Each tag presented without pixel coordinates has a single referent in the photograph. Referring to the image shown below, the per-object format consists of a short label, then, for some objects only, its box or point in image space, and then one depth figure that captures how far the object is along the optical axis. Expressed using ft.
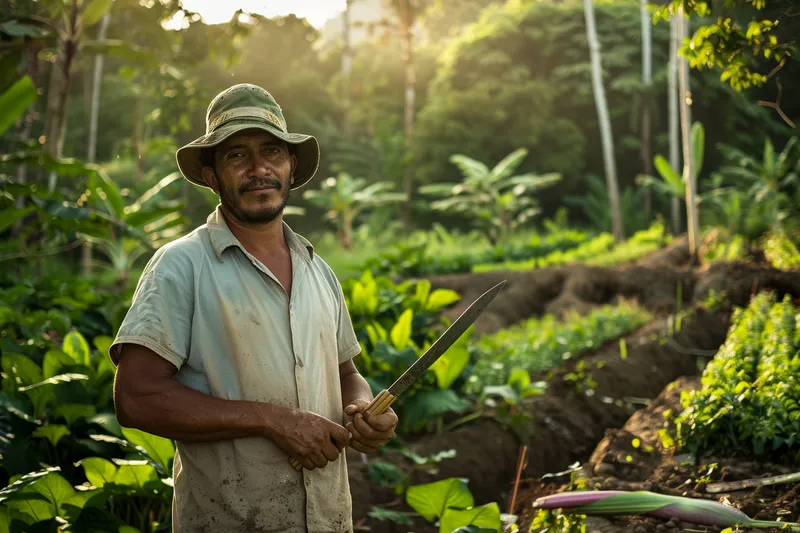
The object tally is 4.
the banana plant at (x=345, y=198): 62.49
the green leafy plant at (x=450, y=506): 10.42
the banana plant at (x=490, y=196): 61.67
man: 6.92
